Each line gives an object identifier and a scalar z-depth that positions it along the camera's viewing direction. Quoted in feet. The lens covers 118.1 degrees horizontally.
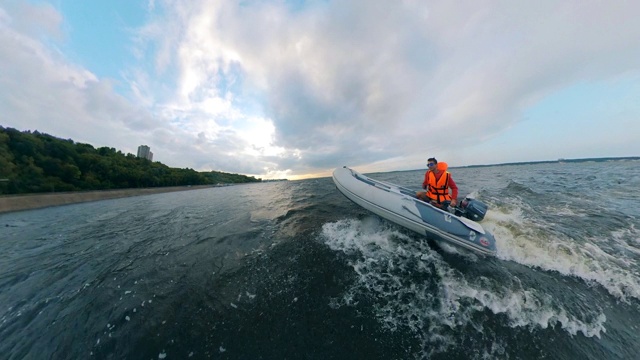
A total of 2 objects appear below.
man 18.51
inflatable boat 14.58
